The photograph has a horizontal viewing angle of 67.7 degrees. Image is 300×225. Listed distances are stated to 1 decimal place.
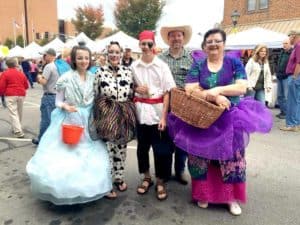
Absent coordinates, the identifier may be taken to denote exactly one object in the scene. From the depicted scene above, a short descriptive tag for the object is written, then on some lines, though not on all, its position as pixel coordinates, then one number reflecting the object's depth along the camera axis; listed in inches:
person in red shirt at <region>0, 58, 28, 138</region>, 175.7
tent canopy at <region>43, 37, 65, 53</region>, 513.1
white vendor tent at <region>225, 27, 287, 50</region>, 290.5
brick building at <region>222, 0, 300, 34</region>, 444.2
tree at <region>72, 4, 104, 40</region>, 1116.9
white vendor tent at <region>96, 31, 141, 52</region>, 403.1
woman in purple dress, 82.7
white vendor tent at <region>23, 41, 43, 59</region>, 613.7
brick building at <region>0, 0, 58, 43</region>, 1397.4
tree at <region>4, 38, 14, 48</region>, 1235.8
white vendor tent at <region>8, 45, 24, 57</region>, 609.6
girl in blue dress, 84.4
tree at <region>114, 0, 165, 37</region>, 941.1
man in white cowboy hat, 97.4
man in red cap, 93.5
